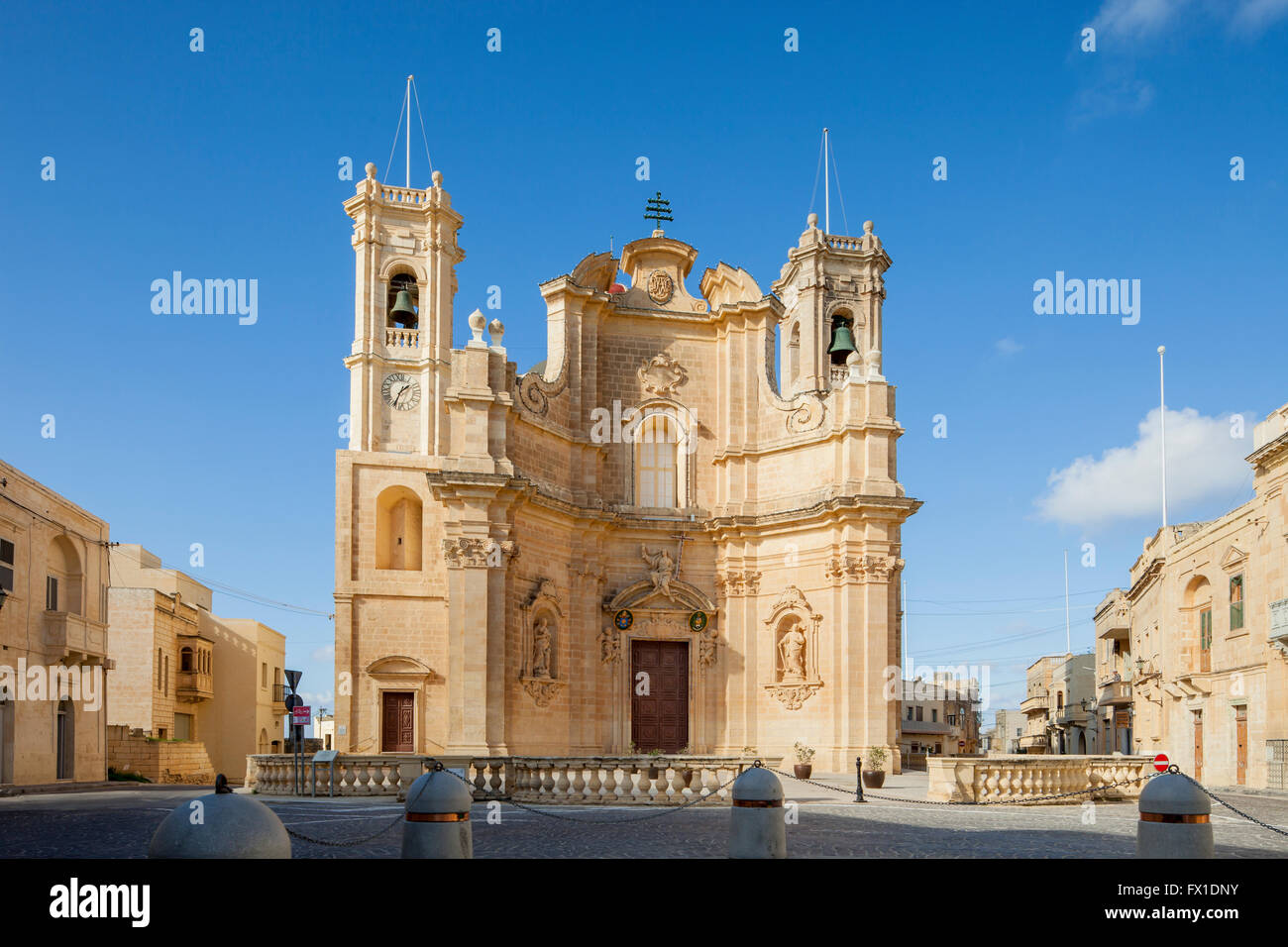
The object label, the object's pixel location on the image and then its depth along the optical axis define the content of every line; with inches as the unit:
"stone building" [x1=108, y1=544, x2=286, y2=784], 1596.9
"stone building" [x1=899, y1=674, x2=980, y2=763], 2992.1
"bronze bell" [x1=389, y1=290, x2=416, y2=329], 1428.4
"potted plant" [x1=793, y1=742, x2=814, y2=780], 1067.4
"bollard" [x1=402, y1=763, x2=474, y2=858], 266.7
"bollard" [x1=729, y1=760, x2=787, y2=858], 342.3
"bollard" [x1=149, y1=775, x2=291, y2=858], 196.9
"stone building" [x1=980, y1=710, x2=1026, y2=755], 3939.5
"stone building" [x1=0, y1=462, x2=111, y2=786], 1107.3
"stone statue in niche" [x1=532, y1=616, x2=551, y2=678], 1102.4
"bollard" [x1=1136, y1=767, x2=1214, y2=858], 280.8
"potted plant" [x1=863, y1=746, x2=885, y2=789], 887.7
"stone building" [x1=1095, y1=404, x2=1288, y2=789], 1080.8
